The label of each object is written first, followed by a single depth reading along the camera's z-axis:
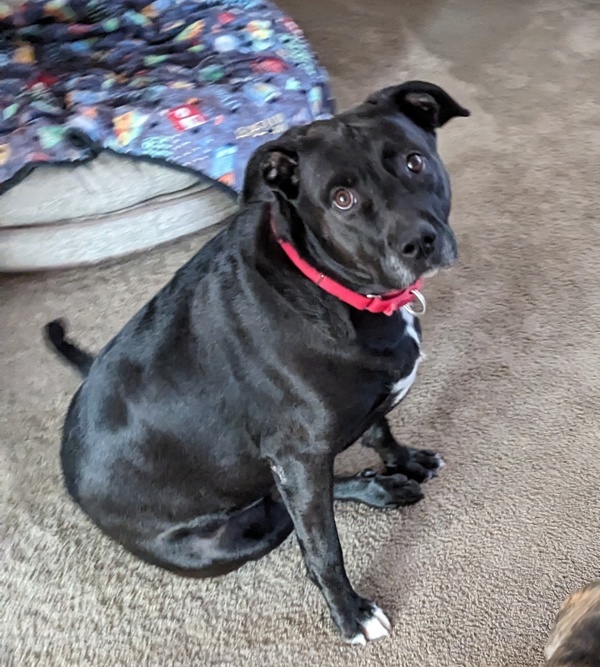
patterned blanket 2.30
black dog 1.22
